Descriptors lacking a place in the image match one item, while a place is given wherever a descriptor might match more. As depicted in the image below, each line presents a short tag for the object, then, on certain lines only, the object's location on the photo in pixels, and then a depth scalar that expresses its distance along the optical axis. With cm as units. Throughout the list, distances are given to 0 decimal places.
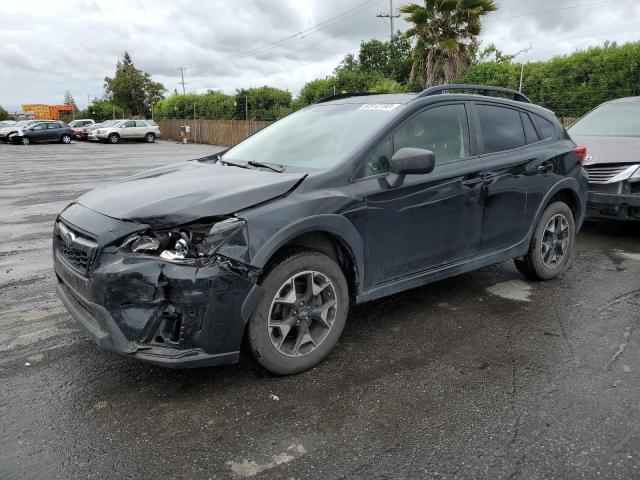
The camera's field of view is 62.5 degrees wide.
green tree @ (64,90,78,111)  10738
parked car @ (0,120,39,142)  3247
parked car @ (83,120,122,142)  3534
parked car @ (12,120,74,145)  3253
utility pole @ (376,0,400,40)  4760
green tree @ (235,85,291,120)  3184
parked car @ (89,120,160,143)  3434
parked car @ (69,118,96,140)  3828
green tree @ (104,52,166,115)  6338
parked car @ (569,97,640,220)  641
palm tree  1916
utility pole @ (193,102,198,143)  3756
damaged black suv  278
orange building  7919
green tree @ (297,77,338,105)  2734
